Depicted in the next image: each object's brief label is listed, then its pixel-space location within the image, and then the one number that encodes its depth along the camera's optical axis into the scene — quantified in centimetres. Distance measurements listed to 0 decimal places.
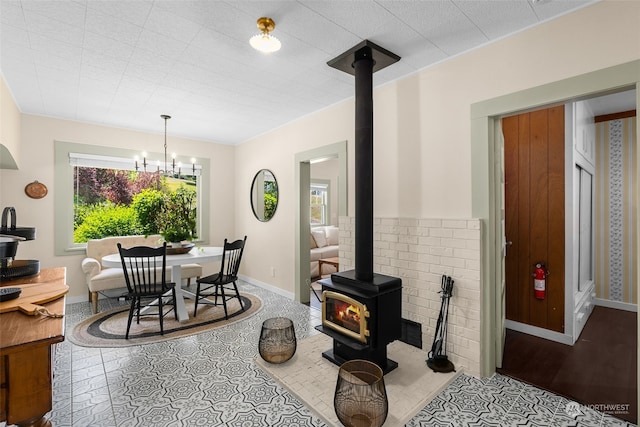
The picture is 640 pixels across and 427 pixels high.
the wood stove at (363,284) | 222
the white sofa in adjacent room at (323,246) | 559
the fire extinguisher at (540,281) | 306
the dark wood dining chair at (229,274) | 353
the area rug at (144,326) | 297
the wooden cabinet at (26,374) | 99
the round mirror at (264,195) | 470
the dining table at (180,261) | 320
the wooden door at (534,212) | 300
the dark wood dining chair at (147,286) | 295
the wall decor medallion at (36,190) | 382
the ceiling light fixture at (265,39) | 198
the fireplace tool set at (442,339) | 239
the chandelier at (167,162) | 400
